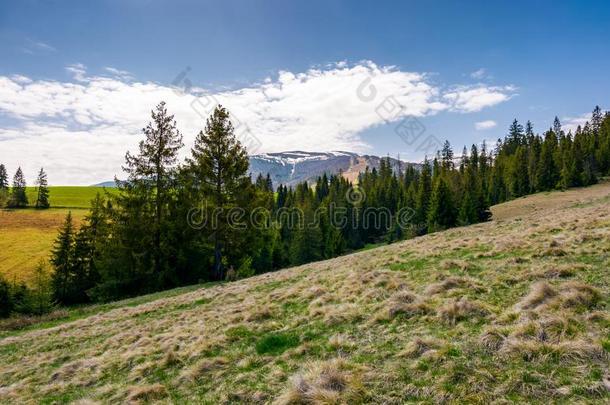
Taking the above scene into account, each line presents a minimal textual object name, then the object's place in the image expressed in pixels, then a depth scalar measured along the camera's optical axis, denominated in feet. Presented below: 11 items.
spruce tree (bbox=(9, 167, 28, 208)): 359.05
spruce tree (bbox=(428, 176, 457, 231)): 207.41
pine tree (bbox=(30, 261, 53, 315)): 97.66
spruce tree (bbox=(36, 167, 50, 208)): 367.80
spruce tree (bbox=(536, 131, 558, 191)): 297.12
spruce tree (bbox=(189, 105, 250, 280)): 100.89
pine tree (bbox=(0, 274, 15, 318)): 105.81
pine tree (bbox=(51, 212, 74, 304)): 128.67
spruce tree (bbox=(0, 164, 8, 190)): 484.95
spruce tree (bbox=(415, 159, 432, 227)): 248.95
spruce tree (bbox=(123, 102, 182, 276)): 102.58
